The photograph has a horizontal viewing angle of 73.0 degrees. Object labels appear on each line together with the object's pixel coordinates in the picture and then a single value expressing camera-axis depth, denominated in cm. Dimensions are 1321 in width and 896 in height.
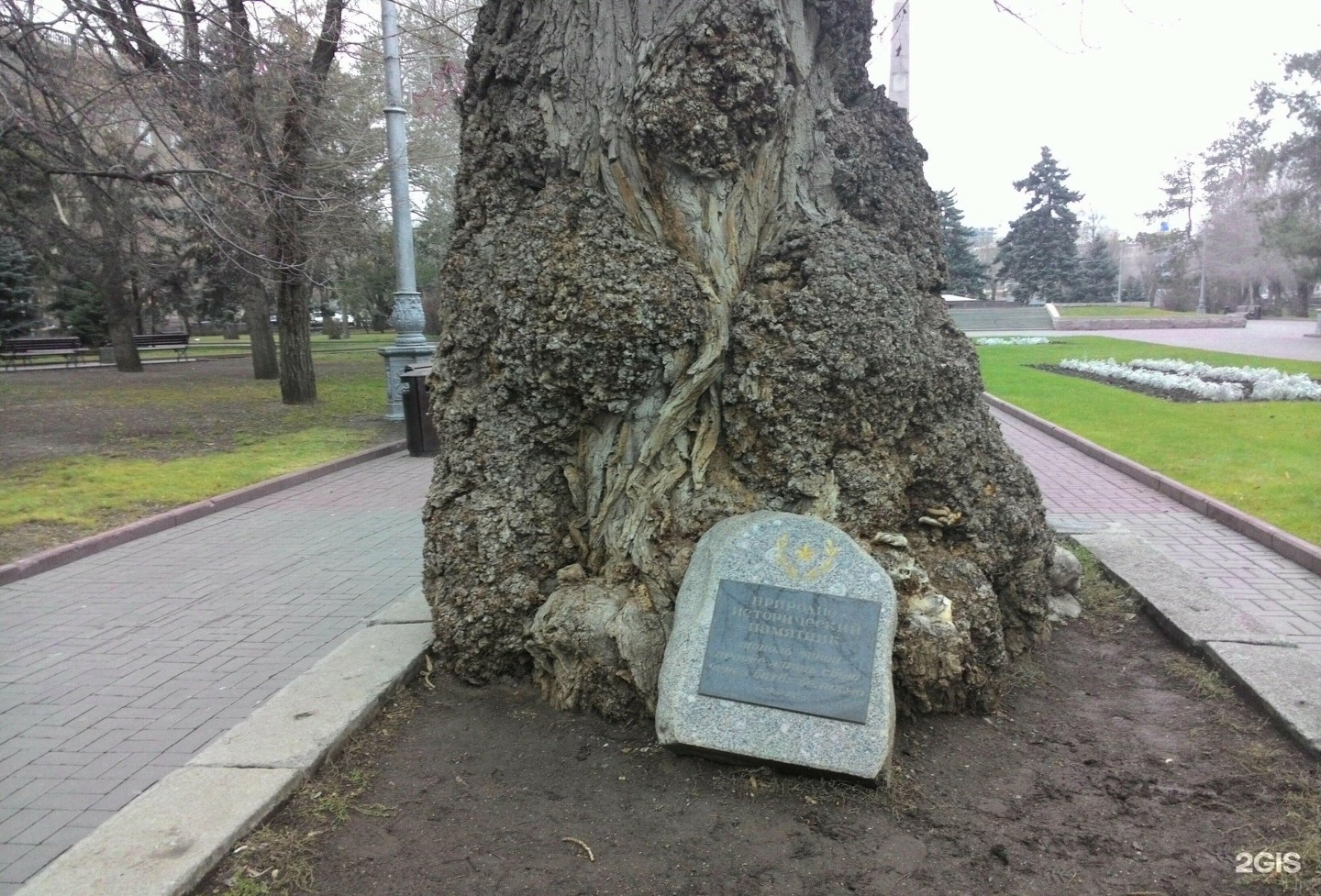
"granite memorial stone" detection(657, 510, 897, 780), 296
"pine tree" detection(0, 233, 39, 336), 2733
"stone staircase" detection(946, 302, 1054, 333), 4575
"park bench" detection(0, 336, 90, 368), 2586
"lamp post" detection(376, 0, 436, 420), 1309
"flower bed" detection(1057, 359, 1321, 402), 1388
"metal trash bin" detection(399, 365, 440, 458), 1155
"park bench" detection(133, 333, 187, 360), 3064
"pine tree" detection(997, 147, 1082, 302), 5697
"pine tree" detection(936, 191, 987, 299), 5328
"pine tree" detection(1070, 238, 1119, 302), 5931
